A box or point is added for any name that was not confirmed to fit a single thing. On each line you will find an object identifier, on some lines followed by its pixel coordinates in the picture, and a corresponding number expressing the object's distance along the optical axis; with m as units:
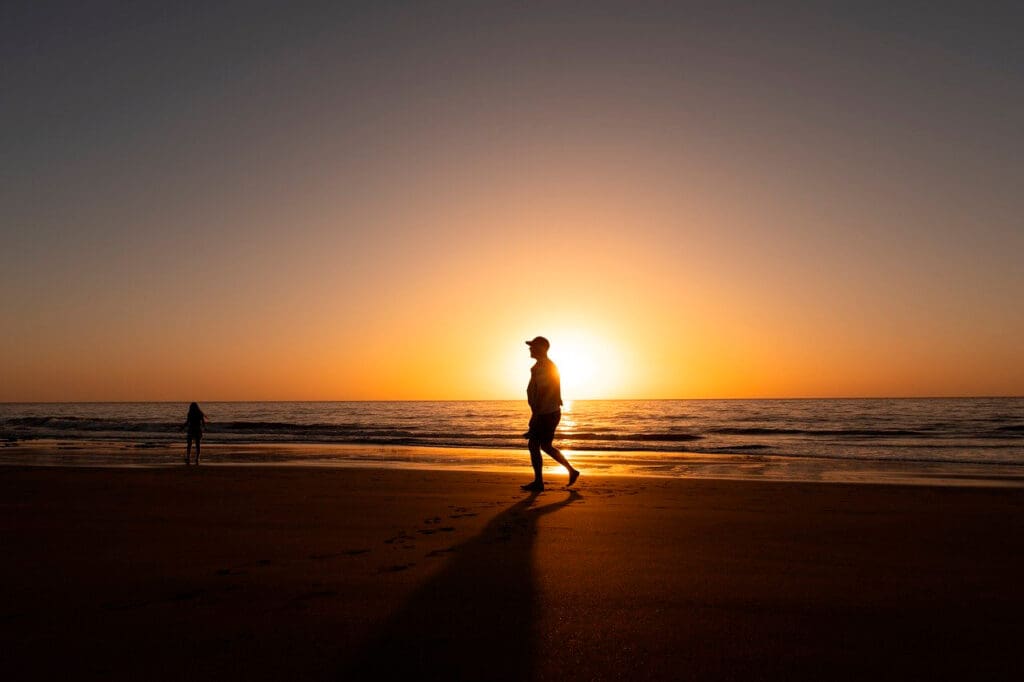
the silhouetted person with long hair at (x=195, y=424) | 17.67
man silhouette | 9.24
